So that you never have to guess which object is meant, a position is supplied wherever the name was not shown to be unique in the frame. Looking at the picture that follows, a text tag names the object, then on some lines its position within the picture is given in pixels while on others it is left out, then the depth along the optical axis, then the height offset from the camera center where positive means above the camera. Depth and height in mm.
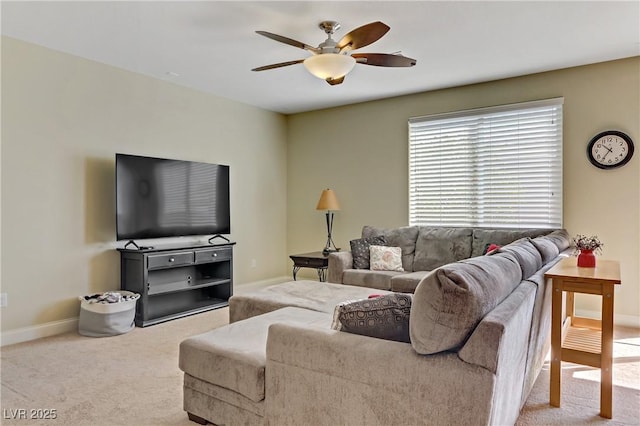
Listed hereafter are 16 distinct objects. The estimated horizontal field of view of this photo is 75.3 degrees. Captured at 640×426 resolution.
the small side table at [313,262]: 4996 -710
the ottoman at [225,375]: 1940 -839
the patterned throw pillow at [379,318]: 1718 -481
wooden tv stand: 4156 -860
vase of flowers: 2703 -327
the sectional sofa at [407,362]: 1424 -651
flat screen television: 4203 +65
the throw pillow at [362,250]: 4750 -536
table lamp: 5637 +23
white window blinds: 4488 +433
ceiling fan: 2922 +1118
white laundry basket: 3775 -1057
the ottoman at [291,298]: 3068 -735
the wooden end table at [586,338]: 2334 -749
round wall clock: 4078 +549
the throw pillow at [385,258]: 4629 -614
